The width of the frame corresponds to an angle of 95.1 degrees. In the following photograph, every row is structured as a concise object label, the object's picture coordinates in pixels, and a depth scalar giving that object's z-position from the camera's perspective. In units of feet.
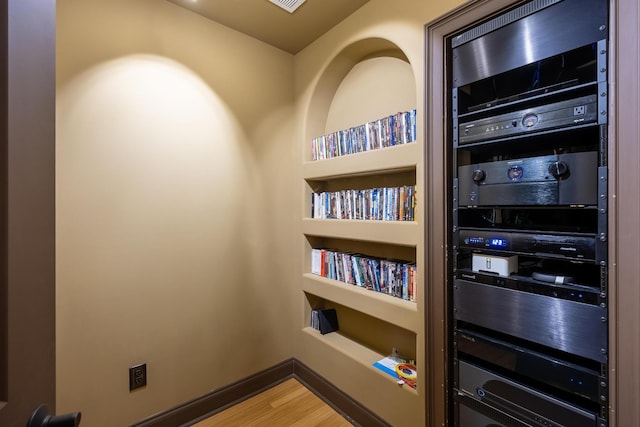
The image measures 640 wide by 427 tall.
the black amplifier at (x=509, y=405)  3.37
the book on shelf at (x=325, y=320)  7.25
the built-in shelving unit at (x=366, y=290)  5.02
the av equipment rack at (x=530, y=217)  3.28
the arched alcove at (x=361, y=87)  6.04
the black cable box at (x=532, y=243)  3.32
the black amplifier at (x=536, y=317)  3.23
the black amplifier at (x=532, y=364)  3.29
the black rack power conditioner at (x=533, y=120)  3.33
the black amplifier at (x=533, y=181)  3.31
